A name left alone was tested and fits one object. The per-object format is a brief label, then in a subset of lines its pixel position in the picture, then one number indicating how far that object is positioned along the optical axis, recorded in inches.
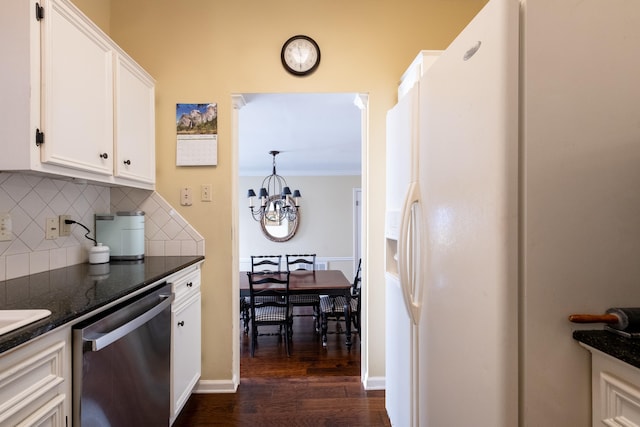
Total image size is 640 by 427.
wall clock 81.1
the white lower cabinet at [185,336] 64.9
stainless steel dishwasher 38.3
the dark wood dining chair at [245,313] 129.5
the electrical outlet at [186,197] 81.7
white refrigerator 30.5
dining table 121.5
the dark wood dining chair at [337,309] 124.0
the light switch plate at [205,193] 82.0
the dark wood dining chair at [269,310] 114.1
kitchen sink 33.5
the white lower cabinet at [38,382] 29.5
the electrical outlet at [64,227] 65.2
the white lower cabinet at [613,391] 26.2
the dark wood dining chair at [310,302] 129.6
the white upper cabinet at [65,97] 44.0
